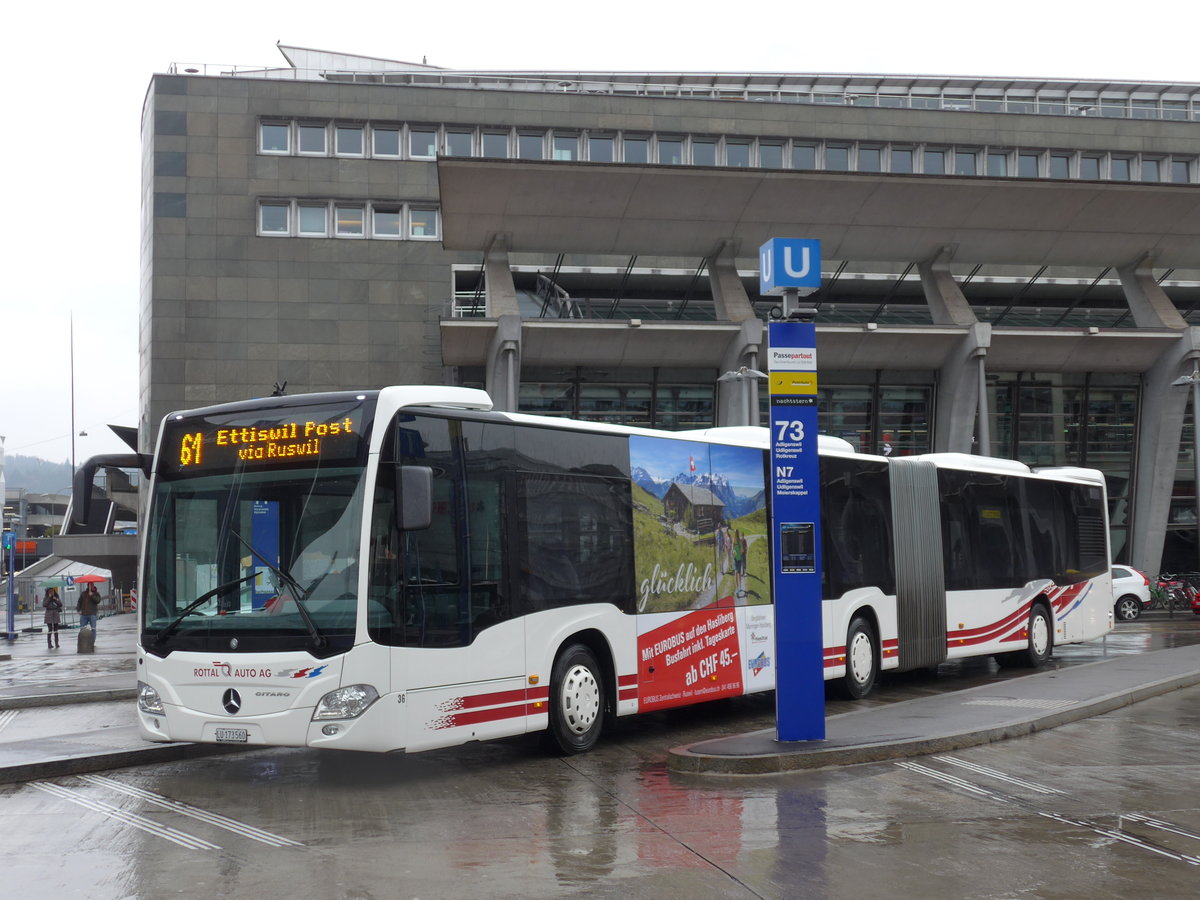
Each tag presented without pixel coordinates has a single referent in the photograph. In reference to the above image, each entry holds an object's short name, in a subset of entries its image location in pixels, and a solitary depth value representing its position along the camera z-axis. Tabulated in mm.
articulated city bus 9469
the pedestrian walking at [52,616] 33578
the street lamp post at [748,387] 29820
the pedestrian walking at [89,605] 32688
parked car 36406
